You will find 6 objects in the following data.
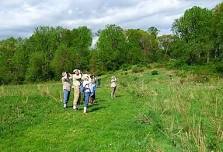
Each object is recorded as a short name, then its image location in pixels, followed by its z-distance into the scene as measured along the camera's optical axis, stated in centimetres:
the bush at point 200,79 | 2654
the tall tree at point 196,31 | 4628
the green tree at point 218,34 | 4636
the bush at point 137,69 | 3924
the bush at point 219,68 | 3536
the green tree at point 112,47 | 5613
